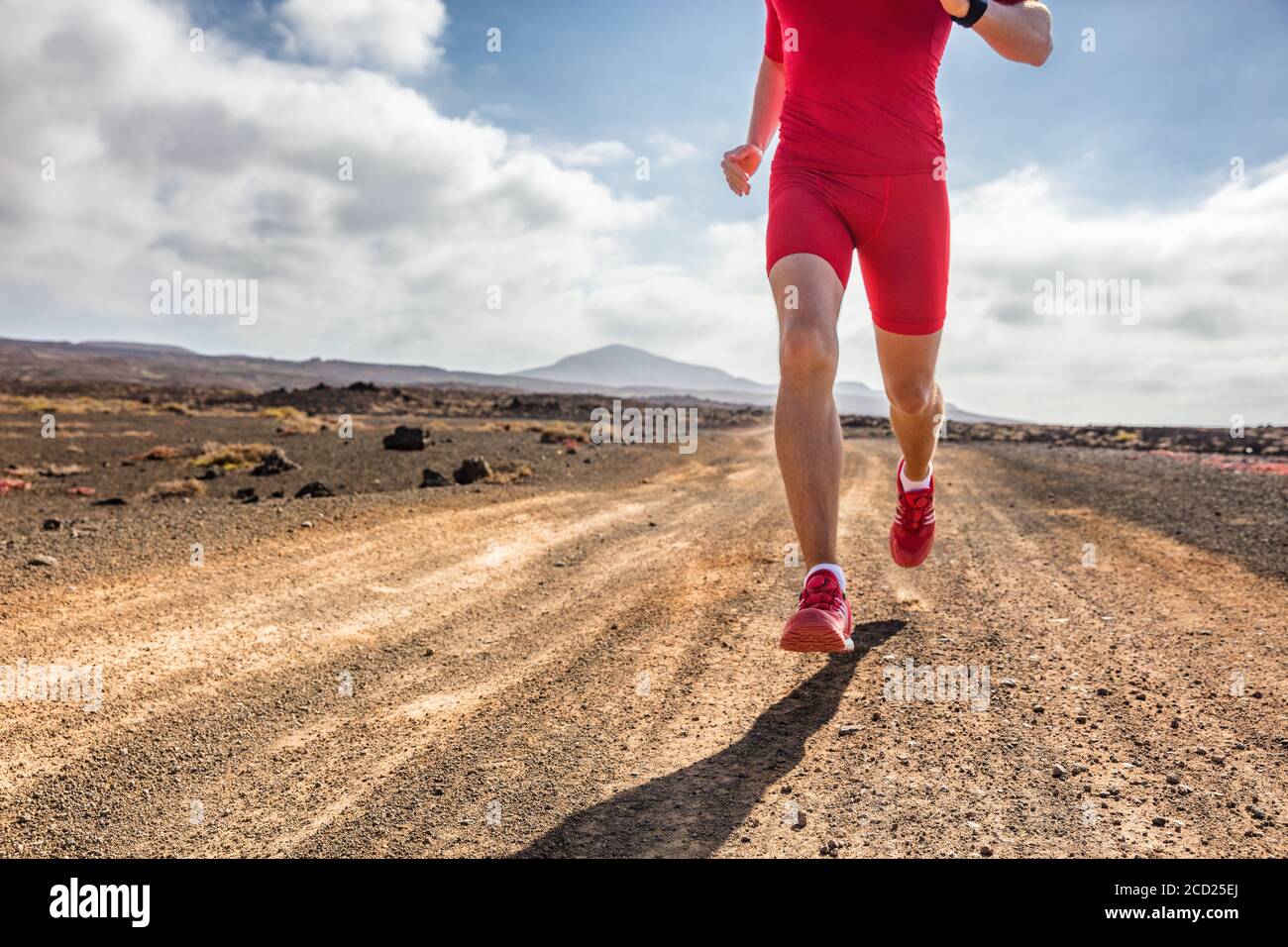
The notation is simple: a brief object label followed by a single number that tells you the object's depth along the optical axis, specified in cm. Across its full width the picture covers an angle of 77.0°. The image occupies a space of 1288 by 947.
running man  310
